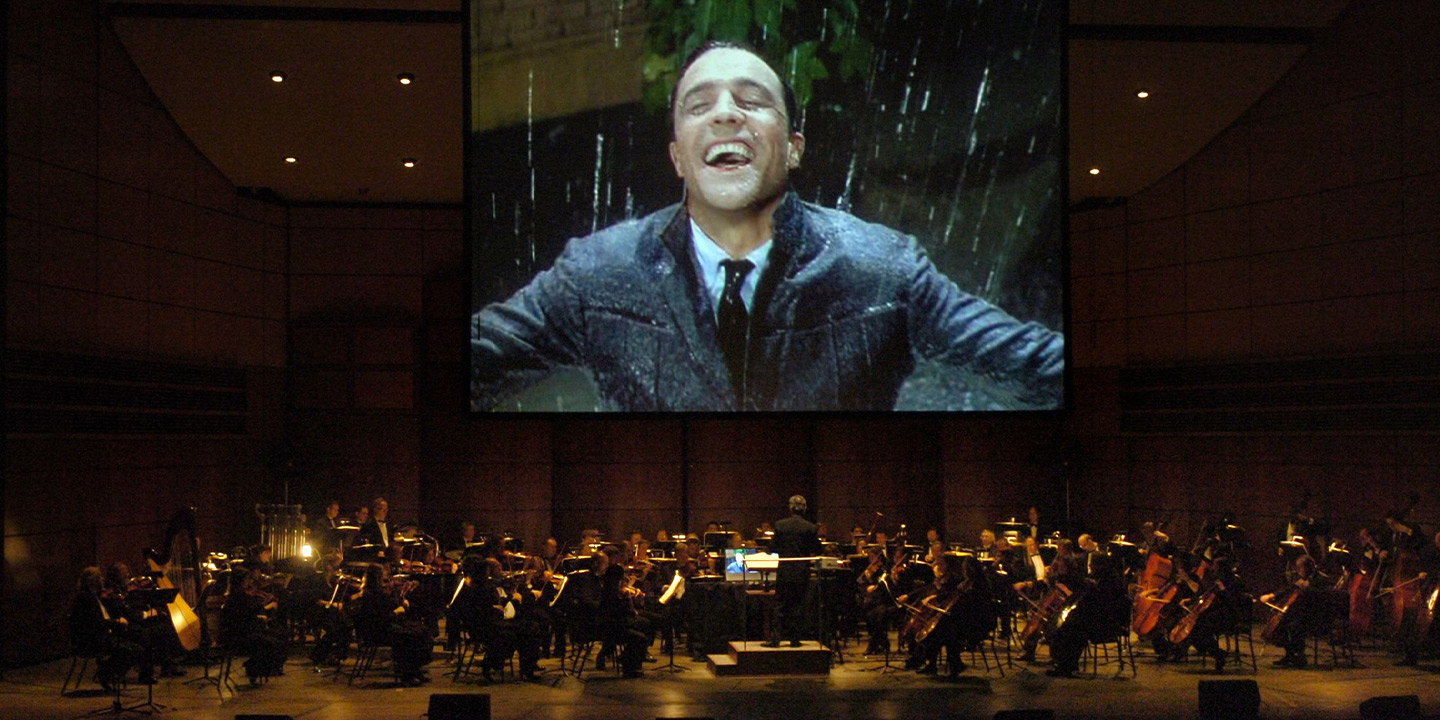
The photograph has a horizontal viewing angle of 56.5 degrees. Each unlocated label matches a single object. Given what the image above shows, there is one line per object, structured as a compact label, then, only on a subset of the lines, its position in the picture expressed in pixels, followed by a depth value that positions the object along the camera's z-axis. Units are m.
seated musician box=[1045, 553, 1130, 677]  11.77
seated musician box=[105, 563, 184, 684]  11.05
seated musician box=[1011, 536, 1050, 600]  12.68
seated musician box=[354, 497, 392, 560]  14.72
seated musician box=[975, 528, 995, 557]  13.99
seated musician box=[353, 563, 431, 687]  11.57
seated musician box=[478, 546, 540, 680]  11.64
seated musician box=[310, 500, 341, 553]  15.25
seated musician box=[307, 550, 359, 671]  12.45
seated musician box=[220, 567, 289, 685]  11.48
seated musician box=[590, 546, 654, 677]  11.83
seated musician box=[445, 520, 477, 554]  15.54
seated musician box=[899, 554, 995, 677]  11.68
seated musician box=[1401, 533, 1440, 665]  12.08
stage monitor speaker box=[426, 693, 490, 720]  8.05
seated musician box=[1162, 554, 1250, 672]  11.92
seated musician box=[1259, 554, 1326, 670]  12.07
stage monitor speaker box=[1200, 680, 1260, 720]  8.56
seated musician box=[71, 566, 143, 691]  10.88
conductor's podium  11.65
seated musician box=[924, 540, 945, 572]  12.07
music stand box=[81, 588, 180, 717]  10.88
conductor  11.55
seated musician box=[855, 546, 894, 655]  12.85
